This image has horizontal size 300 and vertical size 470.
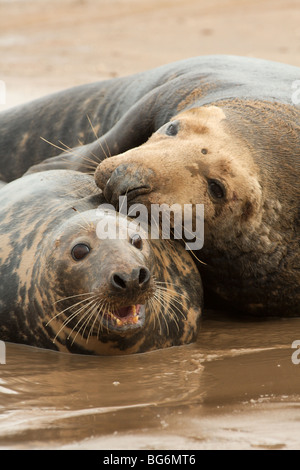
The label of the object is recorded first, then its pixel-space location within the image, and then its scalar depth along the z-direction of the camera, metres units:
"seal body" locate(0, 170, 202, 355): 9.01
